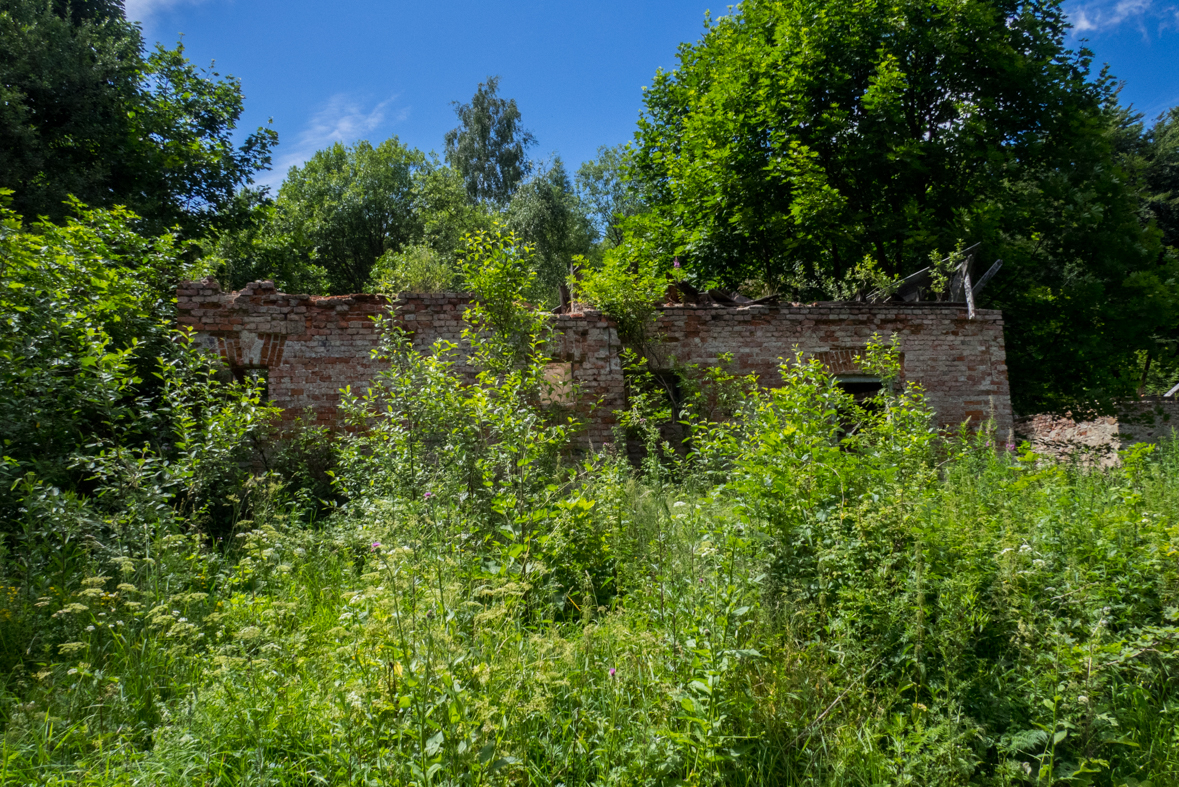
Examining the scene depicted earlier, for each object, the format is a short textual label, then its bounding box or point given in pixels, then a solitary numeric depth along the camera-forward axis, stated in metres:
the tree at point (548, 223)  25.23
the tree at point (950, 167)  11.23
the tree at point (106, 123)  11.74
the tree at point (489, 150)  28.19
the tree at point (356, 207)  26.94
